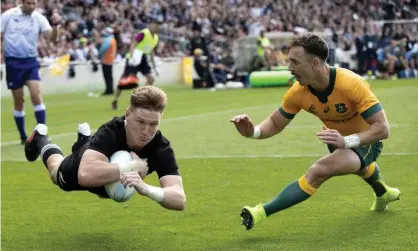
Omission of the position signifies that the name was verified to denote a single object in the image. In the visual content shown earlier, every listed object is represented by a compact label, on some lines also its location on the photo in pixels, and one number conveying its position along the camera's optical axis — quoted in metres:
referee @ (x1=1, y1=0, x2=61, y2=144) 14.38
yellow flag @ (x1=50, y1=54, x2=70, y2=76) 29.77
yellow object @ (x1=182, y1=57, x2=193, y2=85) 36.19
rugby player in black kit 6.84
